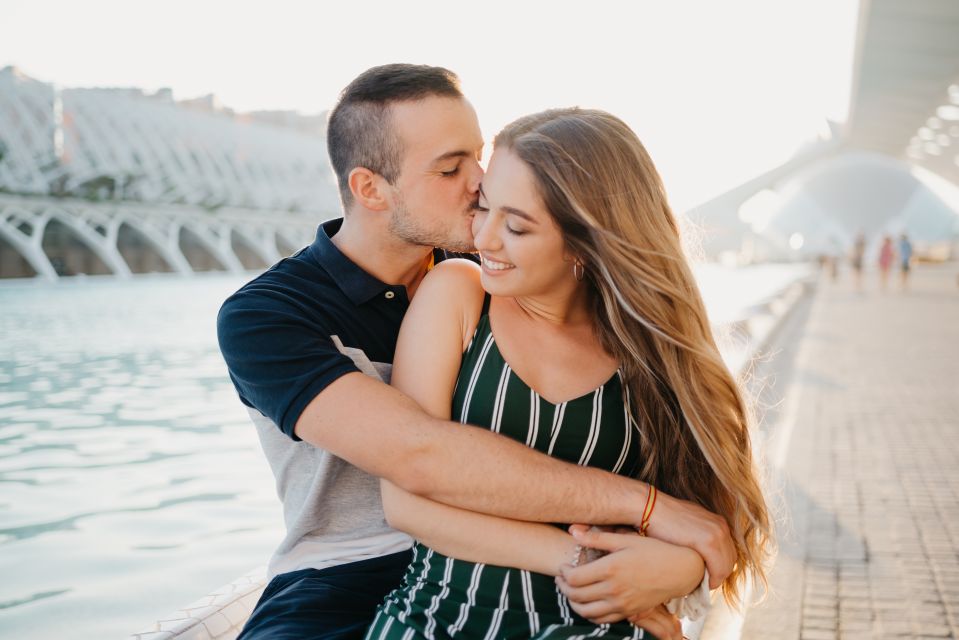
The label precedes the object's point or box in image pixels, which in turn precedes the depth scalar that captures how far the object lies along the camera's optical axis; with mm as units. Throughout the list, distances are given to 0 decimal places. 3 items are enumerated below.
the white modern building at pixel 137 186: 33312
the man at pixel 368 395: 1608
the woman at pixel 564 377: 1606
